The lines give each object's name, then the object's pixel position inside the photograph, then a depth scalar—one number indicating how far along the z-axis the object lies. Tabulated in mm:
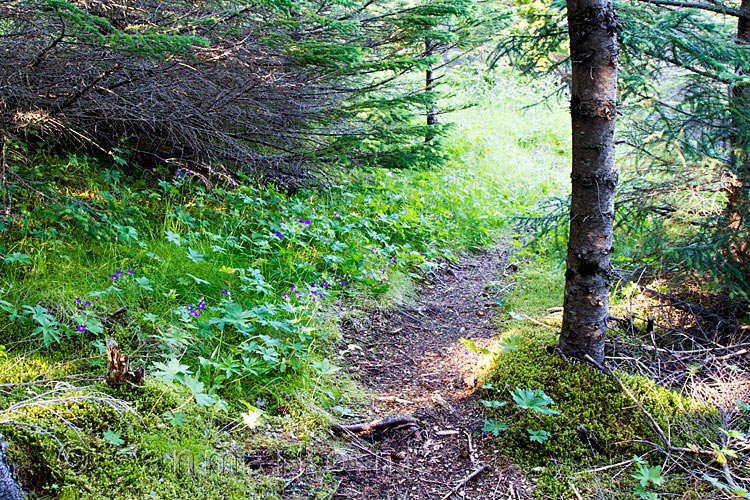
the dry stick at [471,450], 3025
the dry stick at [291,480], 2623
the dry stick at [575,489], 2689
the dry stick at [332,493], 2633
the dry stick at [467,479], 2766
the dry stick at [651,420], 2840
